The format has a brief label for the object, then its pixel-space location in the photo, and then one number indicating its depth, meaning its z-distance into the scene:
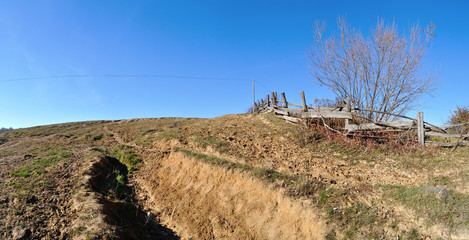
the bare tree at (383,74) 14.17
